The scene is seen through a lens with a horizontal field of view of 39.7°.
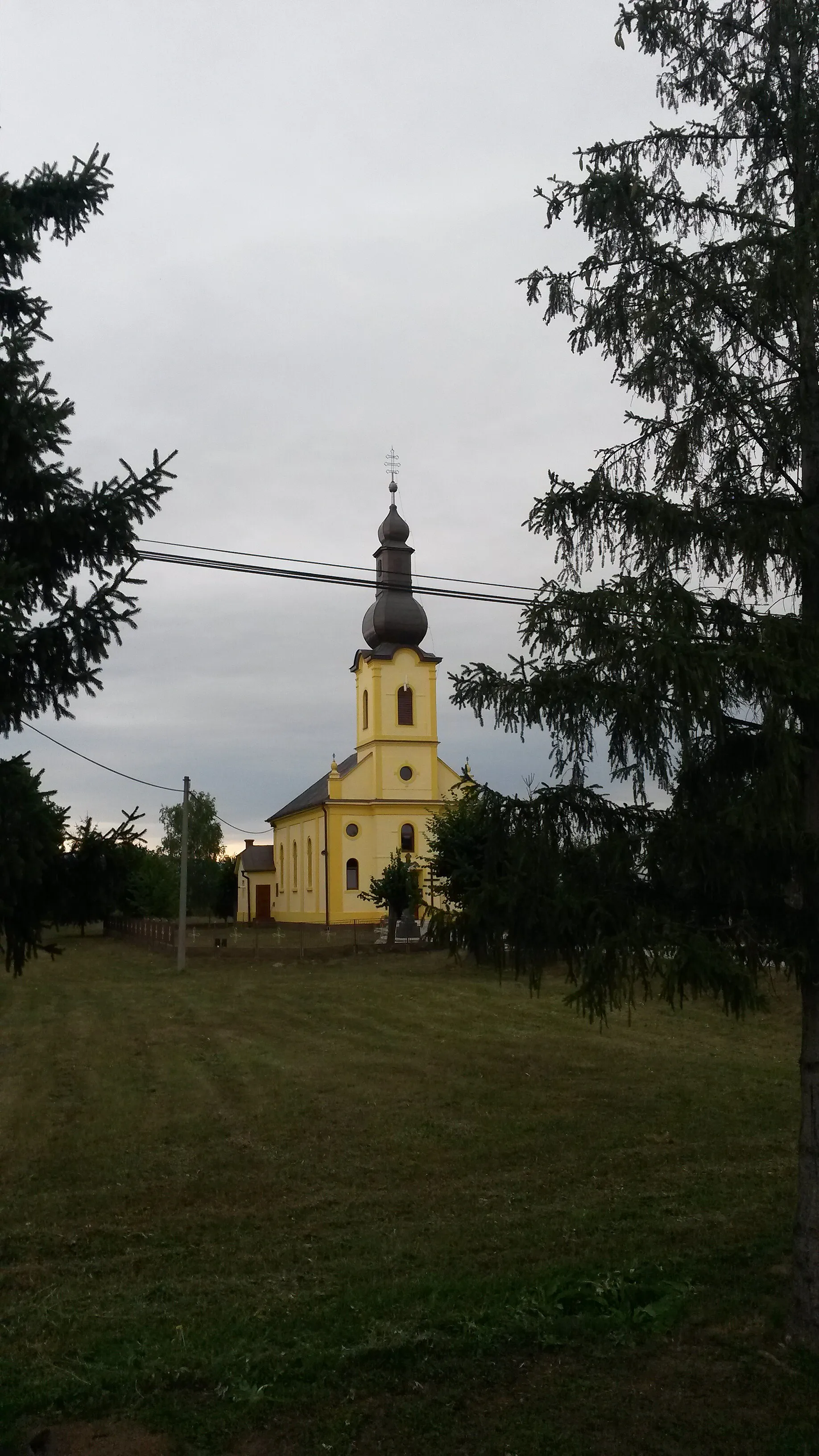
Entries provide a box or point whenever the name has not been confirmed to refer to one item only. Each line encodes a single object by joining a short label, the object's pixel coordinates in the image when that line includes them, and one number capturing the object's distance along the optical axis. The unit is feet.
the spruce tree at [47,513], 19.67
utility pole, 87.92
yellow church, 157.89
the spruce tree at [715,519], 18.52
